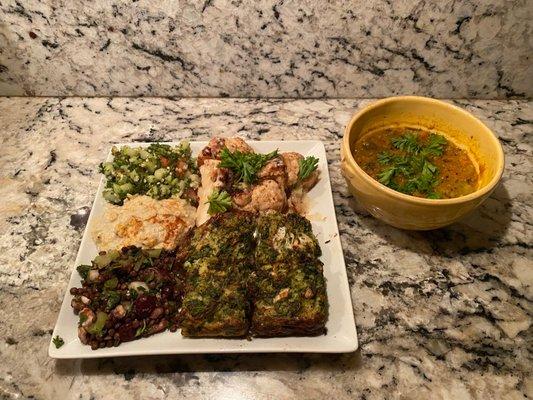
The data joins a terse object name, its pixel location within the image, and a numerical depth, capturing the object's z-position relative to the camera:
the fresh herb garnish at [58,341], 0.32
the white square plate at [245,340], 0.32
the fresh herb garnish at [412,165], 0.38
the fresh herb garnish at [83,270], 0.36
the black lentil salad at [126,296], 0.33
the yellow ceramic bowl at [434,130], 0.35
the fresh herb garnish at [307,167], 0.43
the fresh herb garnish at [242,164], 0.42
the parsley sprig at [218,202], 0.40
